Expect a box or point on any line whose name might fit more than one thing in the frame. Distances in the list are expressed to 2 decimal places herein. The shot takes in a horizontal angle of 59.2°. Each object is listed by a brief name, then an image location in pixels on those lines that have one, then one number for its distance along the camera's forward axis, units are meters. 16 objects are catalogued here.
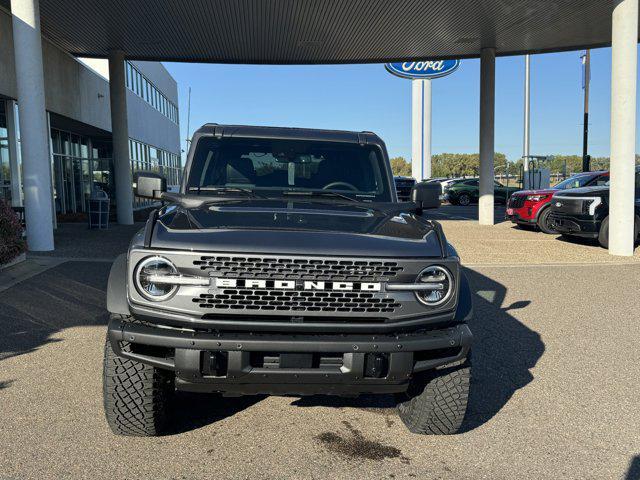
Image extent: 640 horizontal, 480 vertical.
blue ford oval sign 36.06
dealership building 13.51
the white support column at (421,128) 41.31
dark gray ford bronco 2.75
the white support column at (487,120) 18.67
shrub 8.76
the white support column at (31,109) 10.59
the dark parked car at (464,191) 33.00
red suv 14.61
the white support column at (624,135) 11.39
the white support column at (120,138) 17.95
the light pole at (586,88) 31.53
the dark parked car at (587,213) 12.08
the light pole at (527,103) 34.56
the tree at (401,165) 141.00
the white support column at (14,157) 14.45
